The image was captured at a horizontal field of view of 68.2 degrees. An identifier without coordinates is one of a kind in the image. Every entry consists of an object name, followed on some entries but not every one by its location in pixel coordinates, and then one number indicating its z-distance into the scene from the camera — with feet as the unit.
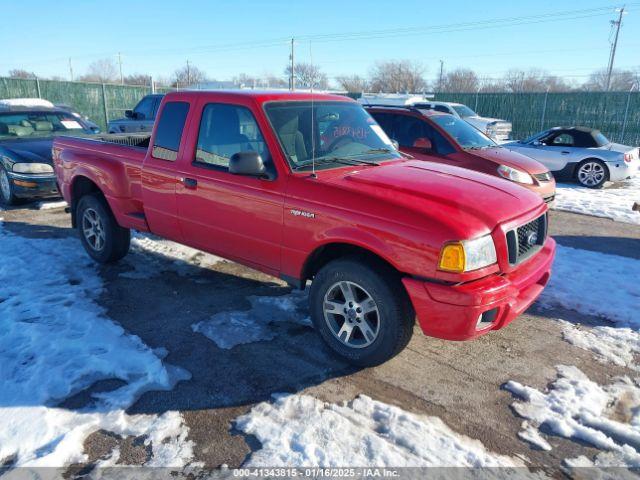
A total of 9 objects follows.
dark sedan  26.55
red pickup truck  10.35
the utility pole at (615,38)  180.24
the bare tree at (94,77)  247.91
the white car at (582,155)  36.76
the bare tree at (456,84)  182.09
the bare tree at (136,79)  219.08
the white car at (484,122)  59.36
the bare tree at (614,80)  189.37
